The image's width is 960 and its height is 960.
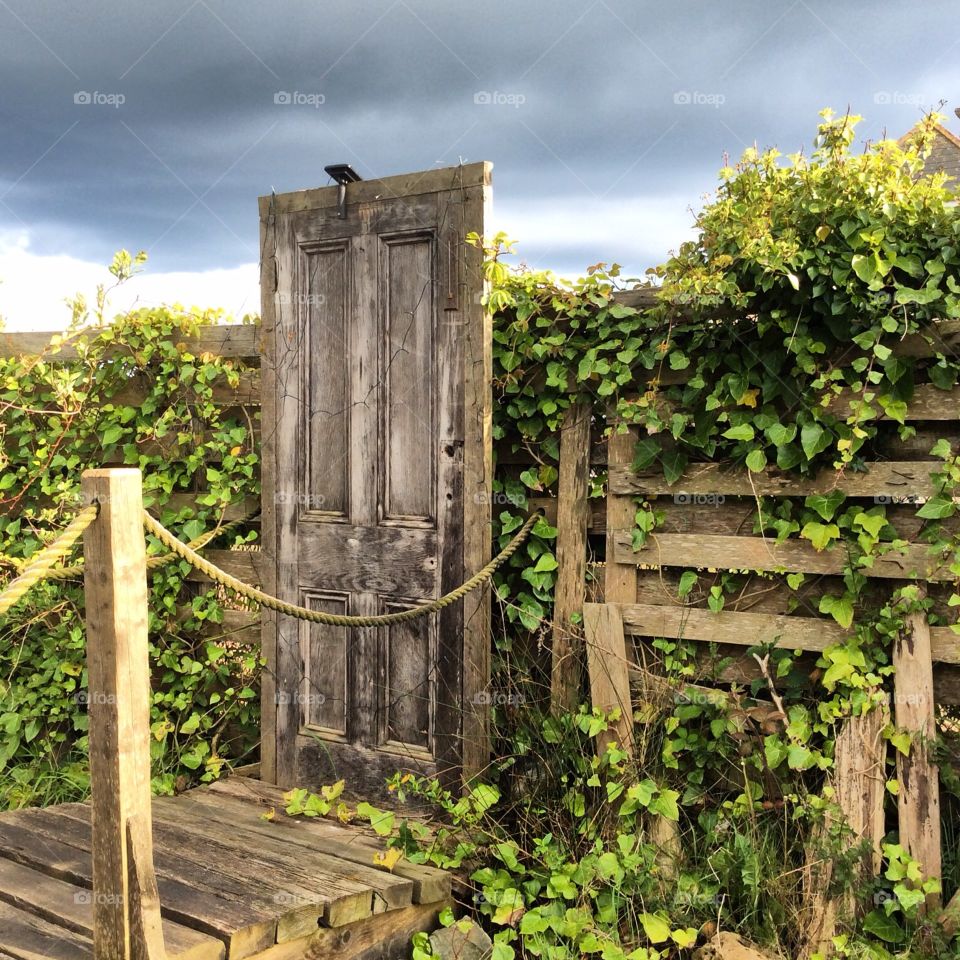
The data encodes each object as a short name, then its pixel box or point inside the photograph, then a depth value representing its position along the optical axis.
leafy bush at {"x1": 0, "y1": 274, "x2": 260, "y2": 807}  5.27
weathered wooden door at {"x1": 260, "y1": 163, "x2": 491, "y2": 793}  4.33
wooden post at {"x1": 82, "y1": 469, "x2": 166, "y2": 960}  2.58
